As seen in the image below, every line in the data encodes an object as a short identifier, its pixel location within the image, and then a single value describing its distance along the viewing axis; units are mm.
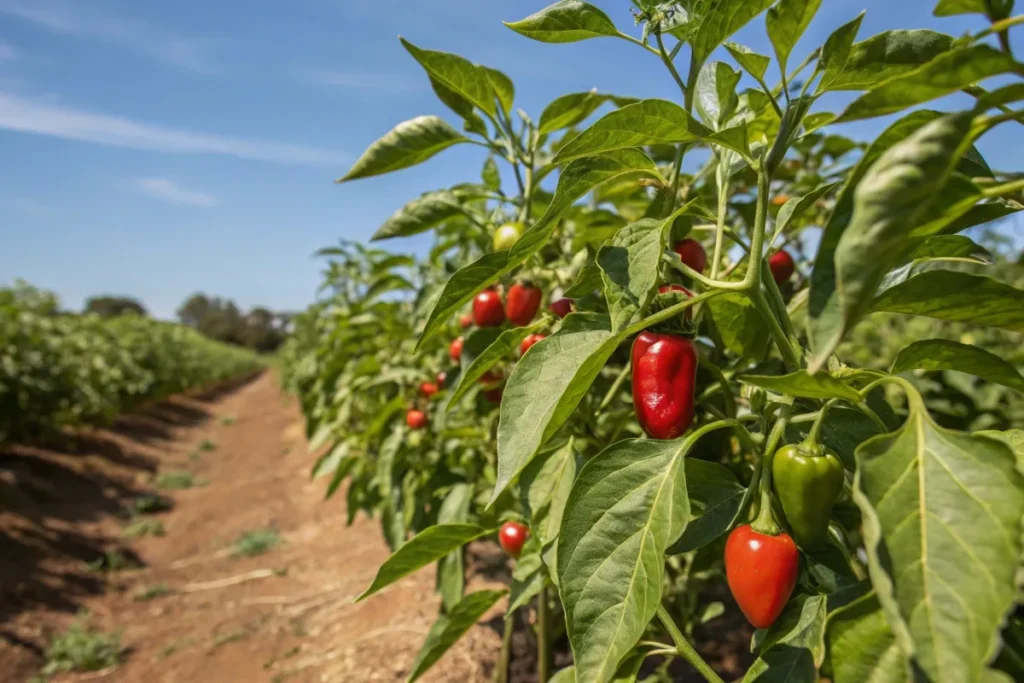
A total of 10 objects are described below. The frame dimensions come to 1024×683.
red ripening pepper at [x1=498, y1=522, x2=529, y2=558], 1393
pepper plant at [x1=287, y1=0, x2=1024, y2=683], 469
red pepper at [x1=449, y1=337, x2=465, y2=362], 1698
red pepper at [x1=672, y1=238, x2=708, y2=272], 1042
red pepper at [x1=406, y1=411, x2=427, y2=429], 2205
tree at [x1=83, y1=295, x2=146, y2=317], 57688
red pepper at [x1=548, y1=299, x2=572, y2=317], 1092
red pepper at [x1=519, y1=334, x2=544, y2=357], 1208
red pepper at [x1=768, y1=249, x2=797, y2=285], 1200
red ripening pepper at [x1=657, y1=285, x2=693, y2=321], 880
